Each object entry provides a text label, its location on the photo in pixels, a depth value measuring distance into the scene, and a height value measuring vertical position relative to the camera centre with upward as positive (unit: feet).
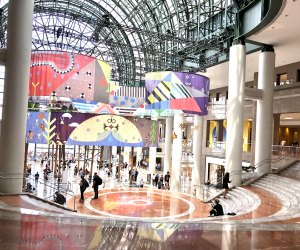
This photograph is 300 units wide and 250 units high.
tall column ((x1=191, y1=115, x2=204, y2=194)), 114.42 -4.88
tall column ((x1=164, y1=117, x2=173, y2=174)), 136.48 -5.95
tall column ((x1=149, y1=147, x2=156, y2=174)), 151.37 -13.04
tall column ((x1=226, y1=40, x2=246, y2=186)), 67.20 +4.15
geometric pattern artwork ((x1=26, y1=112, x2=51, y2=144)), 67.21 -0.19
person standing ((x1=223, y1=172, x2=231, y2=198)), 59.93 -8.75
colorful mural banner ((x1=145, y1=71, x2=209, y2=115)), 56.18 +7.07
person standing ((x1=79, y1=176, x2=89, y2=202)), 63.93 -10.85
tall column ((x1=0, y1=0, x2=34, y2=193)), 36.19 +3.38
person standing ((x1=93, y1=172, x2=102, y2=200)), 65.45 -10.42
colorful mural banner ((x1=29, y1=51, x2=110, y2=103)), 45.29 +7.52
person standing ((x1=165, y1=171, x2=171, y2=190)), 100.62 -14.94
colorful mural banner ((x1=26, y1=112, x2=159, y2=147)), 68.18 -0.09
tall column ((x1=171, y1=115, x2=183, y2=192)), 112.70 -6.12
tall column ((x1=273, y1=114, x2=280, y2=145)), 95.76 +2.05
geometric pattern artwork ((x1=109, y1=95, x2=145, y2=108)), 78.16 +6.79
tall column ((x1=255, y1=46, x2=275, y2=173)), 72.18 +3.83
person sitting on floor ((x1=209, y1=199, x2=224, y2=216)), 41.37 -9.41
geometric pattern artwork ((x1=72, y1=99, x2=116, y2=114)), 67.41 +4.69
